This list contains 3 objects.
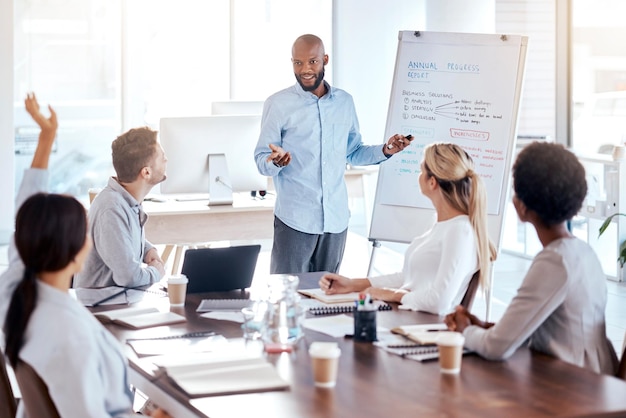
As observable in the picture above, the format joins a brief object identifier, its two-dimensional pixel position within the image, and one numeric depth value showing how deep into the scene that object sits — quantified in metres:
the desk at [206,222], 5.09
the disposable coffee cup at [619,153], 6.85
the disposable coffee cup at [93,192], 5.31
